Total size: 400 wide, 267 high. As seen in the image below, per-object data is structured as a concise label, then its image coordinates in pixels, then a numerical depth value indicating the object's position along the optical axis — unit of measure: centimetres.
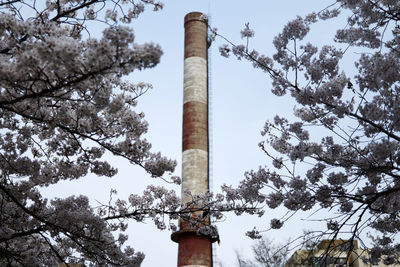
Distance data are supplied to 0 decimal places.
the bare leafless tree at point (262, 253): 2431
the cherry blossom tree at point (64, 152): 403
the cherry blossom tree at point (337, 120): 498
